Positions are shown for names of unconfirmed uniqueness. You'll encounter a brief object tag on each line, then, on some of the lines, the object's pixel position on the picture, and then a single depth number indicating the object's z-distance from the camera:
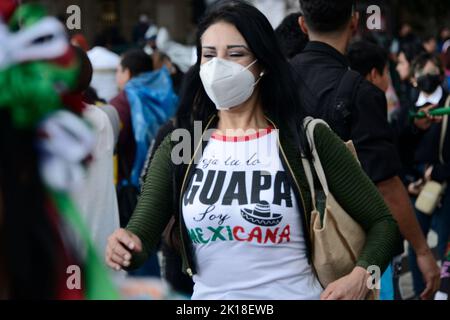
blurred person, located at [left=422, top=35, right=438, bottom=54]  17.69
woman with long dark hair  2.72
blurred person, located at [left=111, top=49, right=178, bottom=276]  6.14
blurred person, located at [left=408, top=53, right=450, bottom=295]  6.33
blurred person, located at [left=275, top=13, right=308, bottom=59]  5.12
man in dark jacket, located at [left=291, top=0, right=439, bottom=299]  3.54
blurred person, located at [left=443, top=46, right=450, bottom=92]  9.98
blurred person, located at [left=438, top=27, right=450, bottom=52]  21.80
